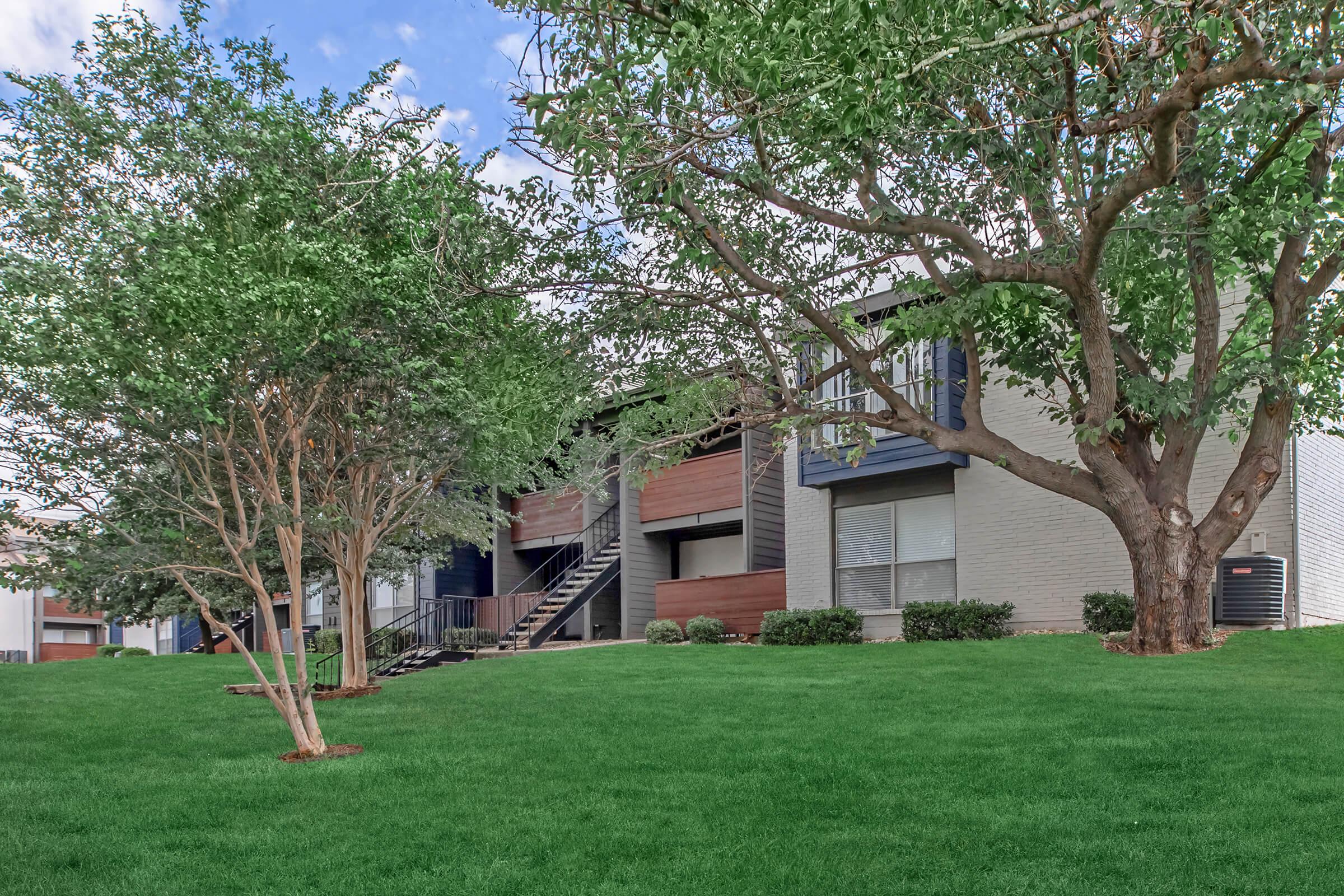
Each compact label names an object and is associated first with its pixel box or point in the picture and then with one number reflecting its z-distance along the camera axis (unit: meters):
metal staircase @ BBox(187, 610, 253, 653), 31.86
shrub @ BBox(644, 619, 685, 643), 20.53
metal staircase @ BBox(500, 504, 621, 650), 22.27
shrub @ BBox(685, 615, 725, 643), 20.14
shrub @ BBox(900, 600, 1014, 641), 16.78
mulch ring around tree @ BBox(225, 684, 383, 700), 14.23
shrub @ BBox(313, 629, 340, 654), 27.89
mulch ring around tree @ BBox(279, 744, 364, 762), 9.12
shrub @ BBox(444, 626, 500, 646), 22.48
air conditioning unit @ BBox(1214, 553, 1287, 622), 14.48
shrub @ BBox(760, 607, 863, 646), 18.36
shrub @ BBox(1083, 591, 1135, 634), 15.17
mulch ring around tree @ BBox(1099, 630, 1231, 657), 12.70
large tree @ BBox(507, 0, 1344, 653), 7.75
